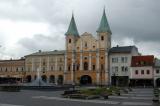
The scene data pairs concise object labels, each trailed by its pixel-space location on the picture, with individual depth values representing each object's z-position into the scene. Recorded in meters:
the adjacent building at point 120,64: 54.10
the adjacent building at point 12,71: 64.73
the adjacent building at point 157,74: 50.98
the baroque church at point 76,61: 56.24
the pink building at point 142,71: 51.44
